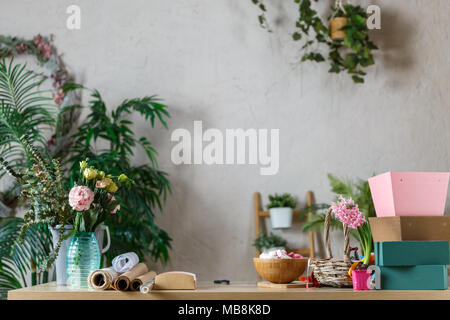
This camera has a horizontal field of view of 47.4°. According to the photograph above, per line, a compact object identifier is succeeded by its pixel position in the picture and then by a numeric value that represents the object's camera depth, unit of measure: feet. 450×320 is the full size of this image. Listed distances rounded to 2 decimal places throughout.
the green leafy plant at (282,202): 12.25
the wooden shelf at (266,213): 12.44
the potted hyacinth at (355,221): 5.51
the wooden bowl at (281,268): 5.85
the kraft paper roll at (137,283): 5.49
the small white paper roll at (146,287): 5.30
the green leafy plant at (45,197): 6.40
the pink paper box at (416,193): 5.84
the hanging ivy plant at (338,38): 12.23
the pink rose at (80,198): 6.09
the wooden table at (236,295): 5.30
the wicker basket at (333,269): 5.82
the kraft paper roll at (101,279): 5.44
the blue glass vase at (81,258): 5.98
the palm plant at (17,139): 9.72
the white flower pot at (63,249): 6.43
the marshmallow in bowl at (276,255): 5.94
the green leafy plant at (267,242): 12.07
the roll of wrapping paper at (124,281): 5.43
